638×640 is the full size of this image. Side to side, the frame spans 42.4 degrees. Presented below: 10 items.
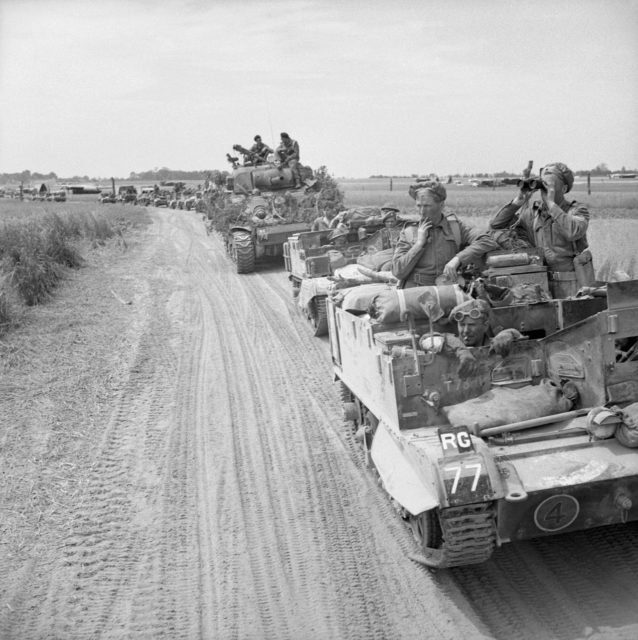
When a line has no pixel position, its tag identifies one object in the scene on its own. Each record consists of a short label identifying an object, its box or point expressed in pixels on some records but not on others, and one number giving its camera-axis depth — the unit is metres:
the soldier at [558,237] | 7.28
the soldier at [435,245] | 7.07
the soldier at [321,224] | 16.52
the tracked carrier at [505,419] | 4.74
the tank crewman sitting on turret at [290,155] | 22.30
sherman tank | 18.98
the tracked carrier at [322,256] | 12.47
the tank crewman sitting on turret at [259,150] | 24.02
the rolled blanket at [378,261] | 9.97
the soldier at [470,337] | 5.70
